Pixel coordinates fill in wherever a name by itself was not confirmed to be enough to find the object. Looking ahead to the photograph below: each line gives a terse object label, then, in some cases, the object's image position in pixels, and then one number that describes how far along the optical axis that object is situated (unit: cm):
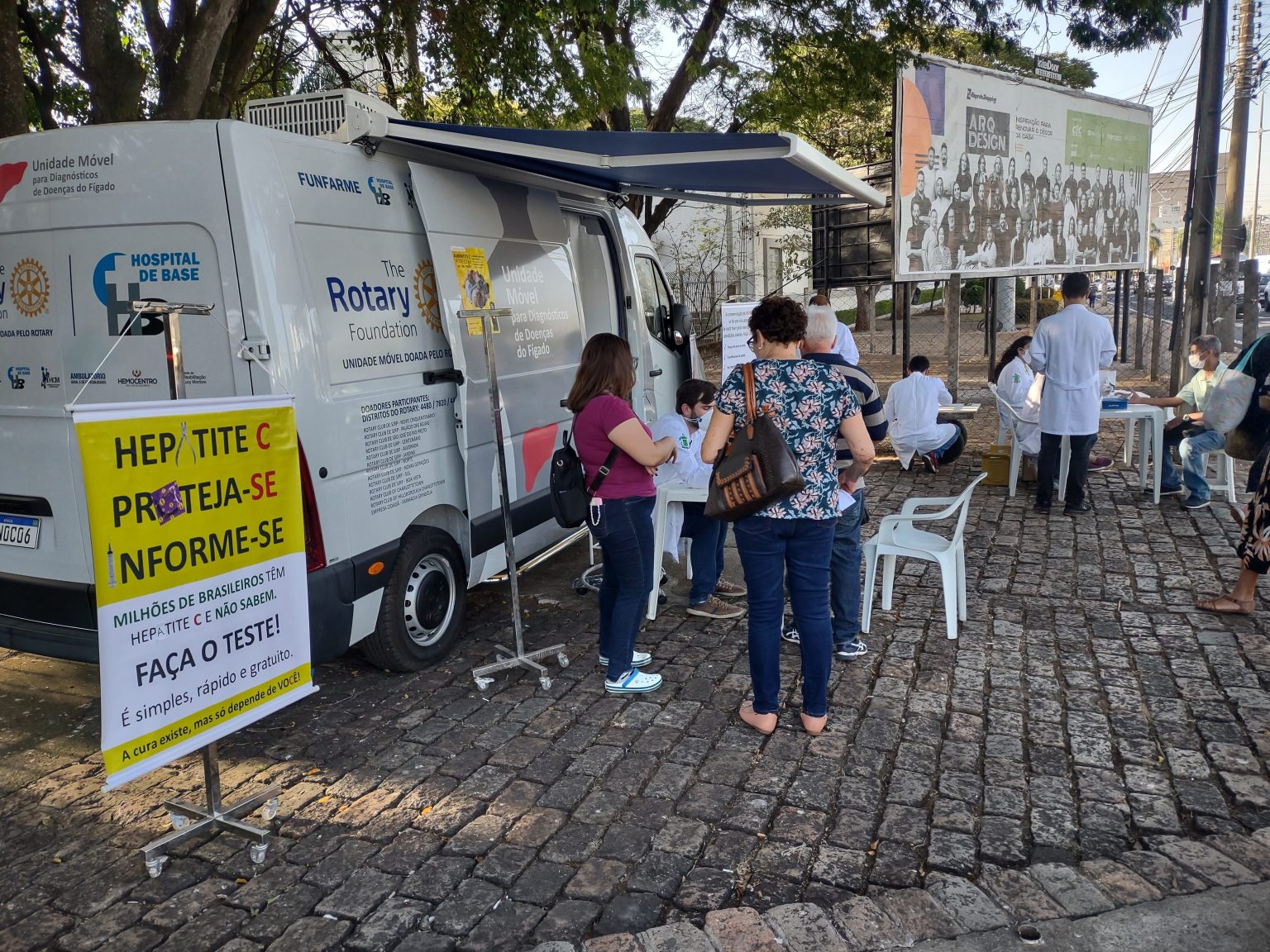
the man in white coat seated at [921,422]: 884
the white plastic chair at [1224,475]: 780
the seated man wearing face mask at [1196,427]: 738
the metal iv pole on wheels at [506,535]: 443
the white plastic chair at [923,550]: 513
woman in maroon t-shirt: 421
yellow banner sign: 281
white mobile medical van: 376
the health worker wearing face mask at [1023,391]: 820
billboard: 995
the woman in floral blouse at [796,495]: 376
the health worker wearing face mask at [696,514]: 541
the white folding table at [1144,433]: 780
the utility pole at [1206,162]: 1141
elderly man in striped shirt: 472
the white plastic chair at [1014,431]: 831
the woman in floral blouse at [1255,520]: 505
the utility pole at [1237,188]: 1270
